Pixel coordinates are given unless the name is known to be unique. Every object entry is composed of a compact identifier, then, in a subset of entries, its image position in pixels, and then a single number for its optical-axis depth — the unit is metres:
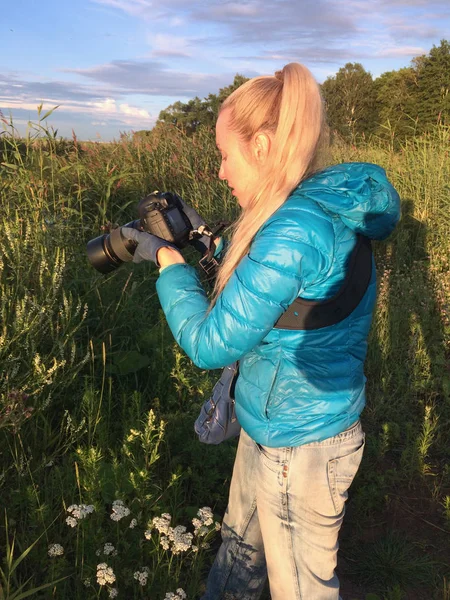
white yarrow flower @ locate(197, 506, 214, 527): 1.76
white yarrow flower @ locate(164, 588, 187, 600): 1.50
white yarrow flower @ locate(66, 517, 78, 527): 1.58
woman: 1.22
